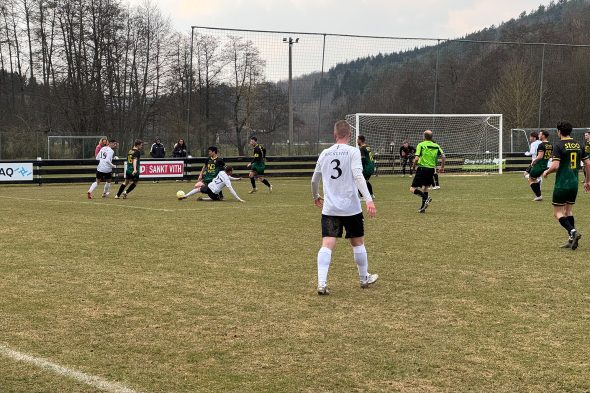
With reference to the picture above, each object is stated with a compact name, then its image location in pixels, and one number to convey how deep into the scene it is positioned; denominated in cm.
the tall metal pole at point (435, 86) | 4075
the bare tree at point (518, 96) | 4834
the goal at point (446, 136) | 3788
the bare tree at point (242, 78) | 3738
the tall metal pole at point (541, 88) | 4421
